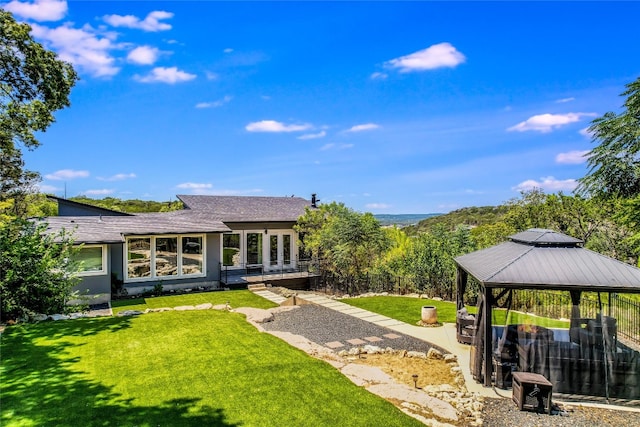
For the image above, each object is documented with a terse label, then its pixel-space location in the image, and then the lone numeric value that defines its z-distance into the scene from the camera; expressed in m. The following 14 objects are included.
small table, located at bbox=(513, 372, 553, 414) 6.93
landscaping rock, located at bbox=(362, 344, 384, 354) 10.02
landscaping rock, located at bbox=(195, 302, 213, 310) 13.81
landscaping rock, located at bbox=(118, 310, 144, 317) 12.51
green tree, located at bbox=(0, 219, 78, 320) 11.00
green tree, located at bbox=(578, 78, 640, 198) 15.20
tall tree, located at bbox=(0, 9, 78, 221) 12.35
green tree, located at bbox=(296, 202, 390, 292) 19.31
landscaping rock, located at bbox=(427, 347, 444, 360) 9.78
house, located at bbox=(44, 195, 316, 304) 15.88
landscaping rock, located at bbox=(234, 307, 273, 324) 12.39
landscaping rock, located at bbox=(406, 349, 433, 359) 9.84
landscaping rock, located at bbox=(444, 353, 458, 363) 9.54
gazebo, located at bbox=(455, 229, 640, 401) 7.68
